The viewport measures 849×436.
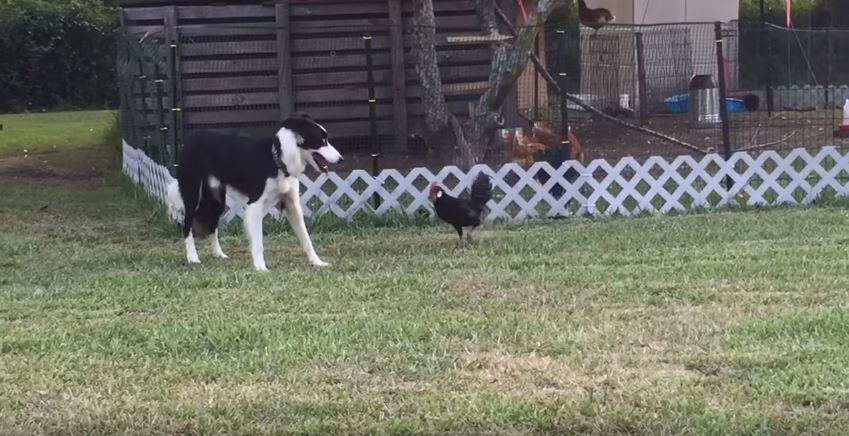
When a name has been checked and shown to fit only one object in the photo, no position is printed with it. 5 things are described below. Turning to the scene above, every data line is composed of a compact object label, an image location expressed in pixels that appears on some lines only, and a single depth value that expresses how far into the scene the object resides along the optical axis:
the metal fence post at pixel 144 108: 13.68
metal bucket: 13.95
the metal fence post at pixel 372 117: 12.03
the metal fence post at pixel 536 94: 12.82
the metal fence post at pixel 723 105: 12.22
